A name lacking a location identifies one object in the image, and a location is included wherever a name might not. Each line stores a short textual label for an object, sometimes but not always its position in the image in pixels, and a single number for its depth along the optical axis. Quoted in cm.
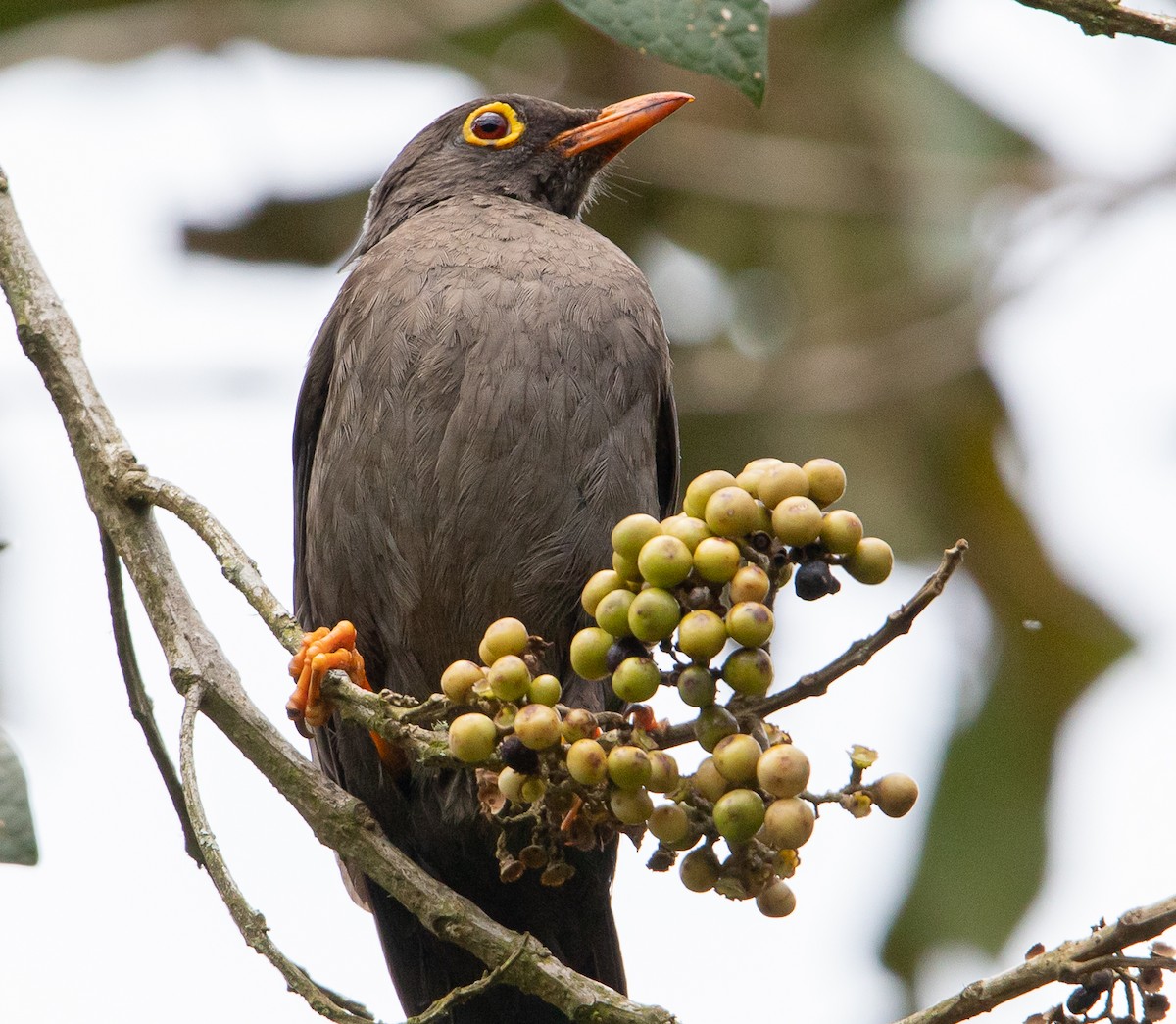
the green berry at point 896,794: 505
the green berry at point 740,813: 496
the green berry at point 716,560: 498
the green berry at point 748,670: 498
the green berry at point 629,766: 502
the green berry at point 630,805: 511
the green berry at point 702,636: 491
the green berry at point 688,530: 508
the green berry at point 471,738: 512
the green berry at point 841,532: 504
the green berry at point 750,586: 498
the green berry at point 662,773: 511
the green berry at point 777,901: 543
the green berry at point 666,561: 498
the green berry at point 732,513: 504
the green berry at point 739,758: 495
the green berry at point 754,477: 518
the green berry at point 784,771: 486
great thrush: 836
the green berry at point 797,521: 498
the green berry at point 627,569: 525
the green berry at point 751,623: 489
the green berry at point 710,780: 506
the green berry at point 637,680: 504
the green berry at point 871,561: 509
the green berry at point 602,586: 531
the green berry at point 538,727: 505
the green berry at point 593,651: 526
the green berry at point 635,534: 518
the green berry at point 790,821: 493
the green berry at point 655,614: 500
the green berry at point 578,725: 514
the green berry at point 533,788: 525
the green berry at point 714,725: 507
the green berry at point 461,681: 529
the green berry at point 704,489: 521
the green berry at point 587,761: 504
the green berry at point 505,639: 530
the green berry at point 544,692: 520
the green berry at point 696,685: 498
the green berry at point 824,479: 509
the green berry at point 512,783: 525
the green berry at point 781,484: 504
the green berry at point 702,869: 532
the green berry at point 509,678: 512
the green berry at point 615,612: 517
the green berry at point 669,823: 517
